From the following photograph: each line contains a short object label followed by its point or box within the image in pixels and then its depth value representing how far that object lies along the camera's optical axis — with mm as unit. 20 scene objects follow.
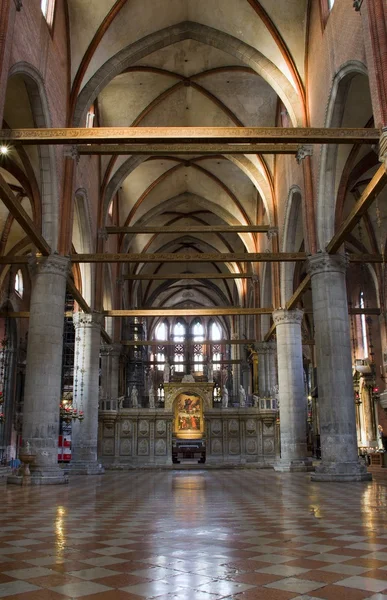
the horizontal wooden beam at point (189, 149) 14962
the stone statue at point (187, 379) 35594
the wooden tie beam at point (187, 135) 12750
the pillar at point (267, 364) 32219
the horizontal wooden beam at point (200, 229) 24531
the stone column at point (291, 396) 23484
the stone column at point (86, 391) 23766
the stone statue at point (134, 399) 32656
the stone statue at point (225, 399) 33594
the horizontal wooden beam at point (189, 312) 25109
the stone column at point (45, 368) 16141
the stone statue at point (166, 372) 38875
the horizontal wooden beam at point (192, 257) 19344
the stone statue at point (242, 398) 34553
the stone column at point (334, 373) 16141
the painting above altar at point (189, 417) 35969
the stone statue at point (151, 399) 32969
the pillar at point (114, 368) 33000
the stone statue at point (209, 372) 40975
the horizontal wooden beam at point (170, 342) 32906
